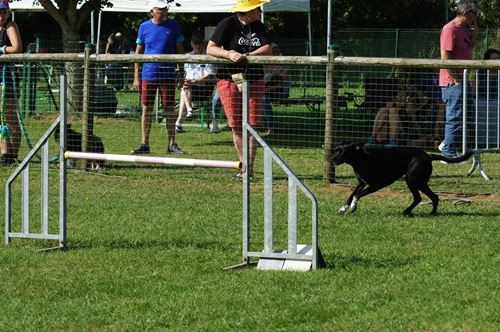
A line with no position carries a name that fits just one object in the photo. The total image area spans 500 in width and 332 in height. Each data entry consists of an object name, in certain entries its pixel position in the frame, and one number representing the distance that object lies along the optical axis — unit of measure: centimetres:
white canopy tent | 2864
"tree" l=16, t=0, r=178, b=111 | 2170
